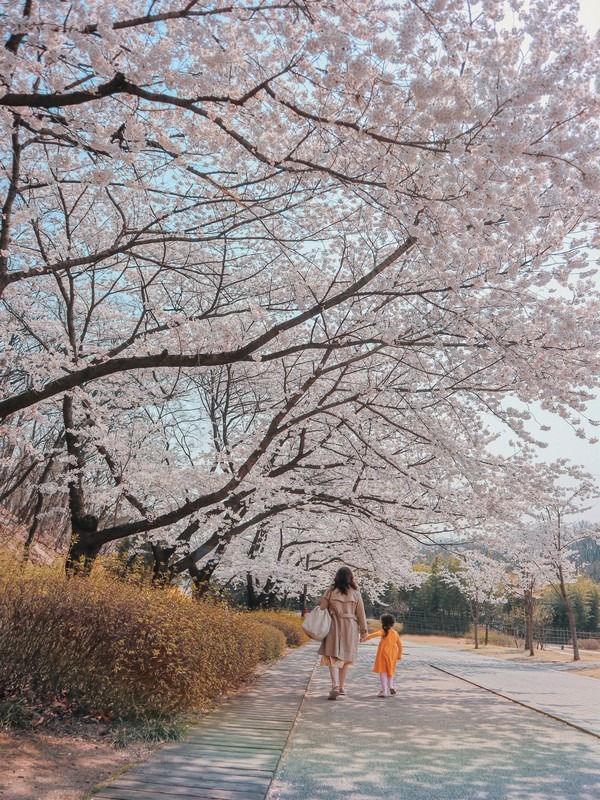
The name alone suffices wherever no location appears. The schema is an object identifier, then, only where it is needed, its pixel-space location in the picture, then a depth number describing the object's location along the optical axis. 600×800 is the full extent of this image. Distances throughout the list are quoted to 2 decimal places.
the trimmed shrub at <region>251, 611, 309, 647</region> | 14.44
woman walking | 7.76
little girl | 8.25
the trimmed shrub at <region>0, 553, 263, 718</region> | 4.84
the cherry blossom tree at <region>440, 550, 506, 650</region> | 12.74
